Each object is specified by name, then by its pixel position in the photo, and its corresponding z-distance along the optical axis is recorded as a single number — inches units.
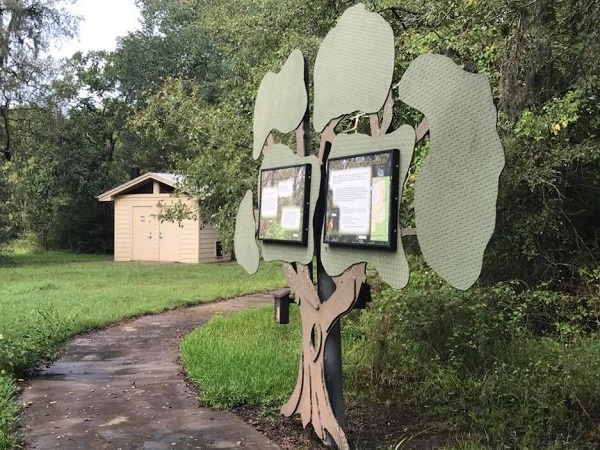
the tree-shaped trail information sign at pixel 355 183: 129.0
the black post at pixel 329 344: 173.5
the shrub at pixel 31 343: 253.3
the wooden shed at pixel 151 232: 892.6
